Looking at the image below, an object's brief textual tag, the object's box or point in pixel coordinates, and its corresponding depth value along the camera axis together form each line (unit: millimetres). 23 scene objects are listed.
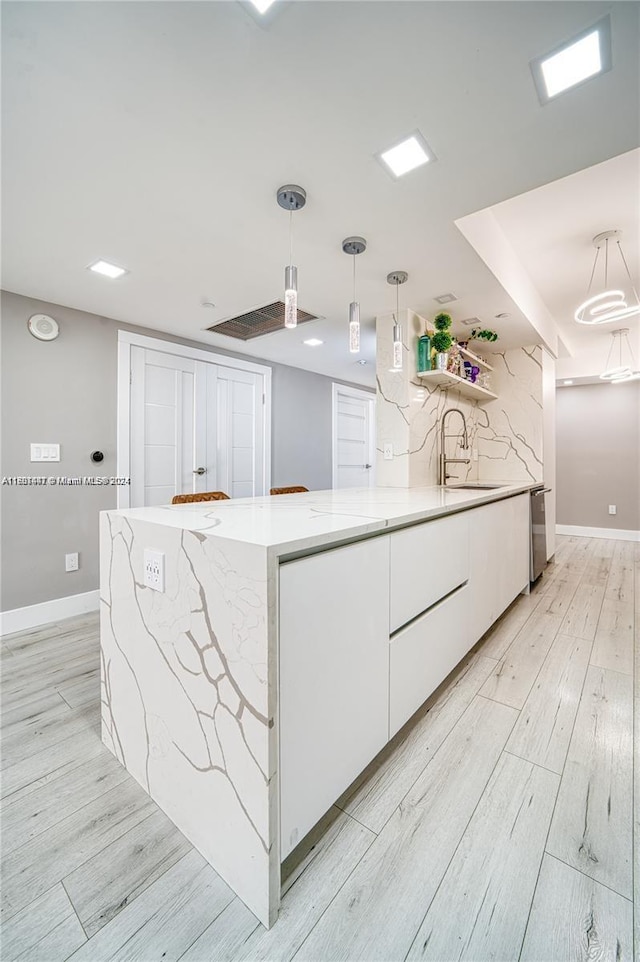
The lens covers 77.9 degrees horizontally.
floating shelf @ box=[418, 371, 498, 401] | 2973
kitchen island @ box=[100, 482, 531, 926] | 922
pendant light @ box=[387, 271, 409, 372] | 2238
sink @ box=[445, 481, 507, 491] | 3217
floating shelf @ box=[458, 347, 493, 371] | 3331
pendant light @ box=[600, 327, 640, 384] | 4277
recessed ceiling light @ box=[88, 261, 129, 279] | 2309
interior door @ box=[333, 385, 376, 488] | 5414
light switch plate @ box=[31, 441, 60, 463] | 2766
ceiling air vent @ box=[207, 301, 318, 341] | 3049
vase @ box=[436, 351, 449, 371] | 2910
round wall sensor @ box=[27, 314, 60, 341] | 2729
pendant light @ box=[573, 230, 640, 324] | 2604
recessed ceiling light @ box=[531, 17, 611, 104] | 1062
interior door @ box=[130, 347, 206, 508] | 3316
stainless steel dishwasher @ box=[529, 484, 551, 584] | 3258
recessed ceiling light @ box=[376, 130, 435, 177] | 1401
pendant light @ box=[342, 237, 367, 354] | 1952
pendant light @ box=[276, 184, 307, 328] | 1619
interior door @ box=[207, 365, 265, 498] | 3889
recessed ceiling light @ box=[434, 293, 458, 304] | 2660
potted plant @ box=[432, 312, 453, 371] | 2887
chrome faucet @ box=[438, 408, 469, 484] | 3338
